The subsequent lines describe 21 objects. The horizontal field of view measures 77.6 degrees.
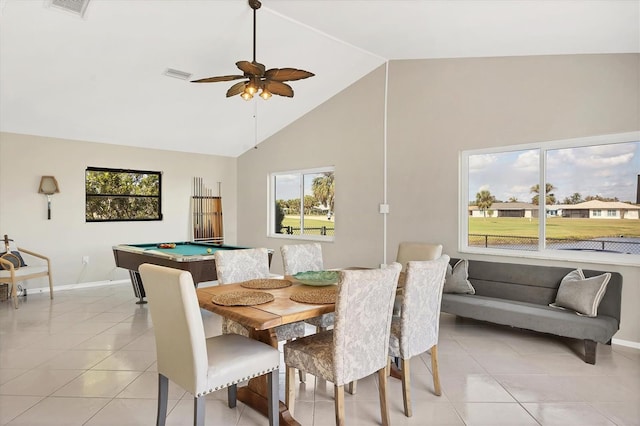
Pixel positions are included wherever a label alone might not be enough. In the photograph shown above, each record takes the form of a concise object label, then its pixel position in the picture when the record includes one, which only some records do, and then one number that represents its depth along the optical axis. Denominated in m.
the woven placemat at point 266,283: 2.90
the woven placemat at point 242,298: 2.36
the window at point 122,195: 6.48
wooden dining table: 2.13
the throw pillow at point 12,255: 5.29
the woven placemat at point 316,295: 2.45
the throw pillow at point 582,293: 3.48
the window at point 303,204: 6.54
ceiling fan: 3.27
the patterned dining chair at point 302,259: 3.67
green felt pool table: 4.31
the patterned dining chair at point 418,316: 2.49
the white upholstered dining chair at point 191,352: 1.96
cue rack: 7.51
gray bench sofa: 3.38
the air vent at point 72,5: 3.55
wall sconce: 5.86
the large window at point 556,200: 3.88
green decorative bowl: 2.93
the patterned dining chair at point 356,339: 2.11
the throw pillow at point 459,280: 4.40
